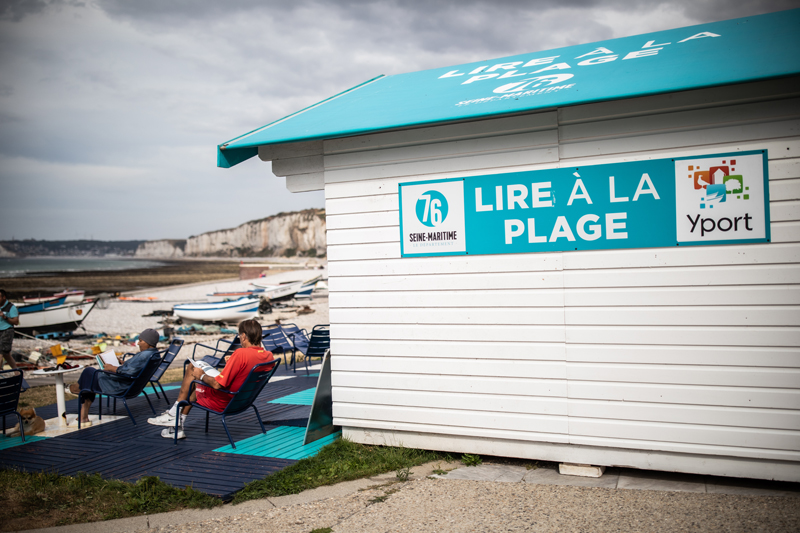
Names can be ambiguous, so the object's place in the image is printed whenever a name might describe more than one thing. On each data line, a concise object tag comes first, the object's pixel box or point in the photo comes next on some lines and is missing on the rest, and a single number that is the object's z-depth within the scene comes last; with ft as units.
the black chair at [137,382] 19.43
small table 19.26
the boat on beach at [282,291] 107.24
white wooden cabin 12.31
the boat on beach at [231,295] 107.12
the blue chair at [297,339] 31.76
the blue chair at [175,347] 24.65
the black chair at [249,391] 16.84
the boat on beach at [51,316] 72.33
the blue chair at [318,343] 28.35
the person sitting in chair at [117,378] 19.38
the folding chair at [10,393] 17.51
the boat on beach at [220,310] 83.51
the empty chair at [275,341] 31.94
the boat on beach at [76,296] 89.75
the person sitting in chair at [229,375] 17.11
